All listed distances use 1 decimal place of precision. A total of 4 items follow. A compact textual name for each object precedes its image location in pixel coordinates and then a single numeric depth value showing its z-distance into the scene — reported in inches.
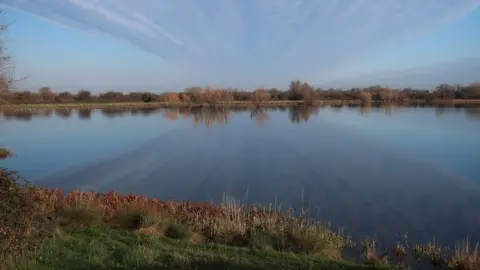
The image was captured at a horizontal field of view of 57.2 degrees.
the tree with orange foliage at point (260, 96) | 3228.3
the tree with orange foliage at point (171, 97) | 3120.1
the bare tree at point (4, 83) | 626.8
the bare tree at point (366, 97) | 3169.3
